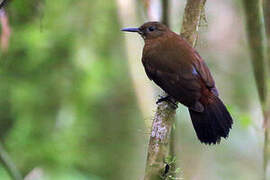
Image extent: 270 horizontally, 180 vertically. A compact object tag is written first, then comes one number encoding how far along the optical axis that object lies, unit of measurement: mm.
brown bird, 5922
